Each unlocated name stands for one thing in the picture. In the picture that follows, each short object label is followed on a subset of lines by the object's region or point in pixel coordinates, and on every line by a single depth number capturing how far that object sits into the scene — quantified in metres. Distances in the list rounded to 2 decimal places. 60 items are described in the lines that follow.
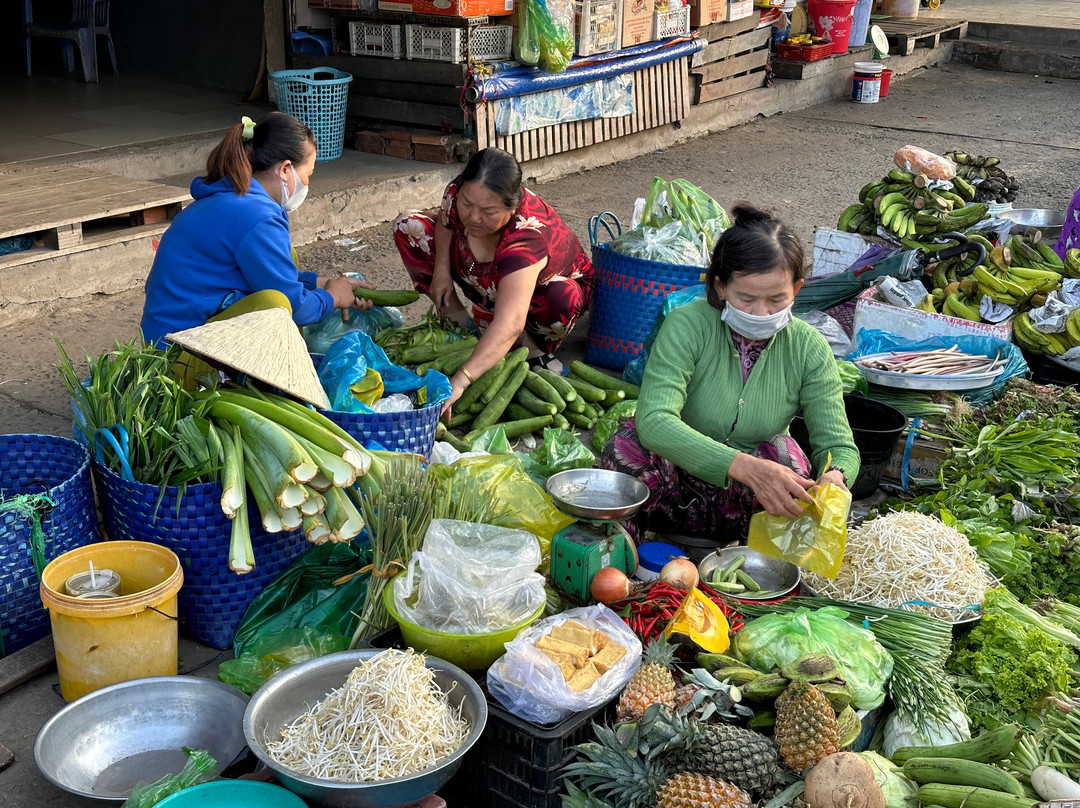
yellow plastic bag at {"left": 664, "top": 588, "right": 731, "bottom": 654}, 2.60
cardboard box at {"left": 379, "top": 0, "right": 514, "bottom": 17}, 6.79
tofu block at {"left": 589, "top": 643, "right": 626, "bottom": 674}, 2.46
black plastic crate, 2.33
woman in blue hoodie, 3.59
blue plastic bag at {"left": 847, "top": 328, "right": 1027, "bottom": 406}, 4.45
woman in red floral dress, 4.14
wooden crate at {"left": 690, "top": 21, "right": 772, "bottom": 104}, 9.46
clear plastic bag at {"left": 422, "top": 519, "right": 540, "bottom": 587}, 2.71
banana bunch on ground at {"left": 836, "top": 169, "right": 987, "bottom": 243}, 5.68
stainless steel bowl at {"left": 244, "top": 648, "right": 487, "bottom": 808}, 2.17
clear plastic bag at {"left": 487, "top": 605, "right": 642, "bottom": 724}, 2.34
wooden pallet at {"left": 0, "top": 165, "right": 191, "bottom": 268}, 5.05
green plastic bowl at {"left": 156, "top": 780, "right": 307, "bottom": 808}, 2.22
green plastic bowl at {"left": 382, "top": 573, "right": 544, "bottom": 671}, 2.55
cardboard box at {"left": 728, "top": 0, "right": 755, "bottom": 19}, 9.42
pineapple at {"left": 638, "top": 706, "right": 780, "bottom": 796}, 2.24
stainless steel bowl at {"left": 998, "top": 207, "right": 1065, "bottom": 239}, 5.67
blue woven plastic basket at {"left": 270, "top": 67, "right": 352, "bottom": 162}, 6.91
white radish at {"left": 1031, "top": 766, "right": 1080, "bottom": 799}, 2.23
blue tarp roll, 7.17
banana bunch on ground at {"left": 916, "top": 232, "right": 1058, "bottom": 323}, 4.89
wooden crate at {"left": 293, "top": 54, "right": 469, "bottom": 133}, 7.20
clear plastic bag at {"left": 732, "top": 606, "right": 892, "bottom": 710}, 2.54
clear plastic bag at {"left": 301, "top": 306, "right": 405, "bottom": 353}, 4.28
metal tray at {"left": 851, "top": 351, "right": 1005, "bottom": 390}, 4.21
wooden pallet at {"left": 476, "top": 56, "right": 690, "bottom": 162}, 7.52
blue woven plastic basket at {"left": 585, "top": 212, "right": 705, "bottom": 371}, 4.66
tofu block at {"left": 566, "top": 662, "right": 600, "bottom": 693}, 2.38
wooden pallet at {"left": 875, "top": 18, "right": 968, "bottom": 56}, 12.94
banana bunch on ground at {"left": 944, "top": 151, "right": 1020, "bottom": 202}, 6.28
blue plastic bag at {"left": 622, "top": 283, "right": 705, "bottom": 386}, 4.34
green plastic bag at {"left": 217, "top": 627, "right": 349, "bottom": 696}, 2.79
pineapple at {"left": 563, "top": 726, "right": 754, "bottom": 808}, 2.18
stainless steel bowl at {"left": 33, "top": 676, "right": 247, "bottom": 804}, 2.48
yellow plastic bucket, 2.61
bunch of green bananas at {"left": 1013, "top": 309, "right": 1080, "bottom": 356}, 4.57
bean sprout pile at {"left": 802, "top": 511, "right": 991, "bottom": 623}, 2.92
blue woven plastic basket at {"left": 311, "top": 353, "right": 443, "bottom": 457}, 3.37
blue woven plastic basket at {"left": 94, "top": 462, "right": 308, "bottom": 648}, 2.87
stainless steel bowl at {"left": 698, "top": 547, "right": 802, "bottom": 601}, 3.03
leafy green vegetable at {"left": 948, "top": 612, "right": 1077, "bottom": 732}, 2.70
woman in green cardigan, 3.01
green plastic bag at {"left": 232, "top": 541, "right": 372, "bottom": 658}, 2.98
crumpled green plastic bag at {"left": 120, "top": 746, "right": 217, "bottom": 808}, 2.26
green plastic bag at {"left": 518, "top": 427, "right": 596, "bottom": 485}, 3.81
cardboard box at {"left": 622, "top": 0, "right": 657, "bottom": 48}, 8.13
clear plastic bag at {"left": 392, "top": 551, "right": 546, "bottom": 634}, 2.64
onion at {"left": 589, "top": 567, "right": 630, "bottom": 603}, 2.77
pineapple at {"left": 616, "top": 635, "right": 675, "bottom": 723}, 2.36
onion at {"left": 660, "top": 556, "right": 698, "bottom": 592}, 2.79
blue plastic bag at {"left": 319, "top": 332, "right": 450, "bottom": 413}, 3.52
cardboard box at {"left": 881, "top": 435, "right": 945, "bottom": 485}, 3.99
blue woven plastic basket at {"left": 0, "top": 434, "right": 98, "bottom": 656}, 2.81
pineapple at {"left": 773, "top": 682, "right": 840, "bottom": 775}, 2.26
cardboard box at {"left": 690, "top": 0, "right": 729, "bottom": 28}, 8.91
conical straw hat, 2.99
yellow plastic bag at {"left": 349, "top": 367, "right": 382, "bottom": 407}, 3.58
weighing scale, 2.86
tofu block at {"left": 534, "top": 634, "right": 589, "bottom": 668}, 2.47
